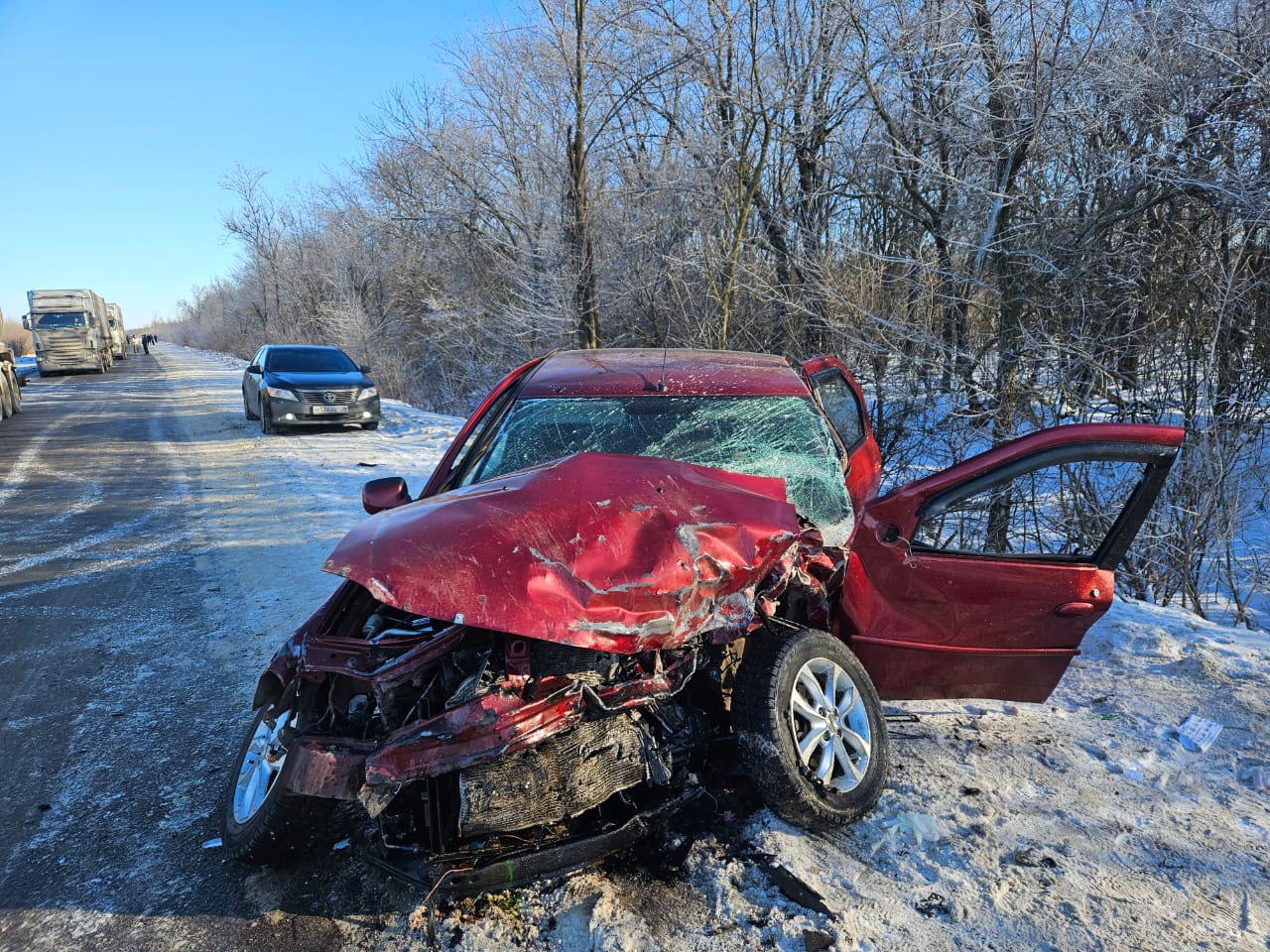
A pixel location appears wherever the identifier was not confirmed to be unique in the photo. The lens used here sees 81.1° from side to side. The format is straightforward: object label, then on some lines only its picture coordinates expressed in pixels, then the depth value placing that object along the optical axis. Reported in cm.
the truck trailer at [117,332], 4112
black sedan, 1348
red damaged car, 220
